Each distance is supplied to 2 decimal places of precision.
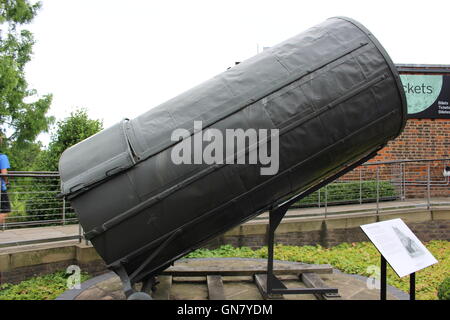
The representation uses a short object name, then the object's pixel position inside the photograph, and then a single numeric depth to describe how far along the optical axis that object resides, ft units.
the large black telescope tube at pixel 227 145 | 10.64
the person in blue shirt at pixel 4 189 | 18.07
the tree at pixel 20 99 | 42.16
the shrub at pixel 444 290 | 13.78
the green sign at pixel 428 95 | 33.96
